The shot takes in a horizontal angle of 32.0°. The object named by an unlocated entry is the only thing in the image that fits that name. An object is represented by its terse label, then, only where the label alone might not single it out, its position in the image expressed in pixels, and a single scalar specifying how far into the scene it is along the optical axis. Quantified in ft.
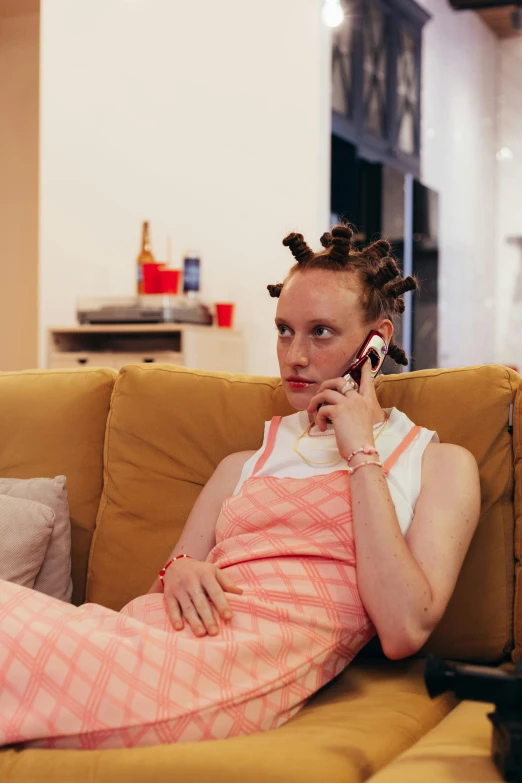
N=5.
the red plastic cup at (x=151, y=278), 13.78
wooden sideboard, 12.89
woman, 4.02
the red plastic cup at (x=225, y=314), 13.65
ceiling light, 13.84
